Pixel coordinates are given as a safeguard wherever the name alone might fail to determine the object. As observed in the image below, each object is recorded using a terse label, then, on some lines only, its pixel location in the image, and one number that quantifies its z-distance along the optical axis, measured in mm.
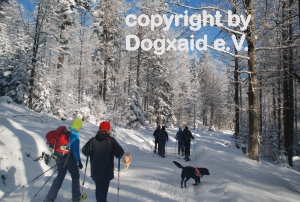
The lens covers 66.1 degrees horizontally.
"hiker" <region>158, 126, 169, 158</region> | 13680
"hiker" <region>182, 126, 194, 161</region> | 12781
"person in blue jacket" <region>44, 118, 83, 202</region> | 5207
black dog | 6965
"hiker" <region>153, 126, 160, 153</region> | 14234
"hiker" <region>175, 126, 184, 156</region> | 14038
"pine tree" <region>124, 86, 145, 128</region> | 23641
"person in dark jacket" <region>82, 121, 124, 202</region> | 4730
